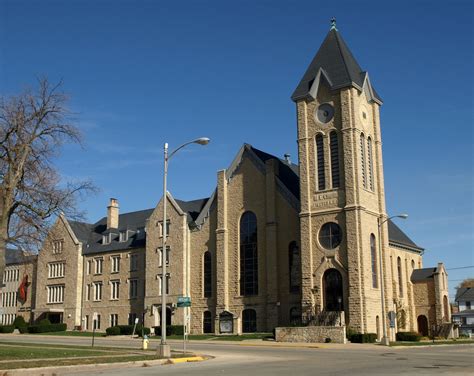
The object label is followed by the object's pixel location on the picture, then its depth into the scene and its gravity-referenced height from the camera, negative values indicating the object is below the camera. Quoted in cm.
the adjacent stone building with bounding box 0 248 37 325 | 7412 +291
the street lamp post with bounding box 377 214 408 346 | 3980 +134
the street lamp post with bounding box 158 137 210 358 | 2526 +171
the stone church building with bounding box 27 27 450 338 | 4759 +594
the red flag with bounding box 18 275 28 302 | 7438 +317
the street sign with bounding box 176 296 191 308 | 2896 +54
